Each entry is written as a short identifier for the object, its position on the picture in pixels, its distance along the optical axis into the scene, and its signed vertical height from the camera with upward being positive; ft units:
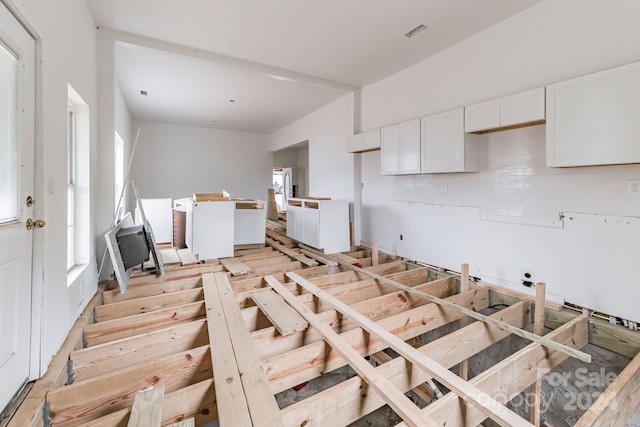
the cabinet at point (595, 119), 6.43 +2.21
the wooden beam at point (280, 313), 6.42 -2.52
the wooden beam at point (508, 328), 5.62 -2.65
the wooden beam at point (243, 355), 3.92 -2.64
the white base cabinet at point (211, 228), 11.60 -0.76
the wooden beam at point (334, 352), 5.27 -2.91
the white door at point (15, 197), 4.43 +0.20
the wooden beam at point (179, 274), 9.59 -2.30
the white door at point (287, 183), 31.82 +3.06
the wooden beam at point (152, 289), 8.78 -2.54
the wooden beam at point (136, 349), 5.54 -2.86
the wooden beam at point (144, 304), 7.87 -2.67
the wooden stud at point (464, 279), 9.59 -2.30
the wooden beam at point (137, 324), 6.81 -2.81
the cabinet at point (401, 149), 11.64 +2.64
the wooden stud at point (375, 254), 12.46 -1.88
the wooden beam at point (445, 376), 4.04 -2.79
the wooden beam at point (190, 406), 4.06 -2.90
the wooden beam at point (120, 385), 4.45 -2.94
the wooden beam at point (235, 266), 10.48 -2.15
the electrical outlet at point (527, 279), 9.06 -2.15
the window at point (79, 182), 8.51 +0.82
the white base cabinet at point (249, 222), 14.02 -0.59
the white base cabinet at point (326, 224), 12.78 -0.65
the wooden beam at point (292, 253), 11.76 -1.96
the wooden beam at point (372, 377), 3.96 -2.73
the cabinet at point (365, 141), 13.70 +3.46
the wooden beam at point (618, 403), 4.62 -3.28
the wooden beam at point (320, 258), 11.59 -2.04
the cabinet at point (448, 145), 9.97 +2.35
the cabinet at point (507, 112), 7.95 +2.97
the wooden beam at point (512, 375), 4.45 -3.09
